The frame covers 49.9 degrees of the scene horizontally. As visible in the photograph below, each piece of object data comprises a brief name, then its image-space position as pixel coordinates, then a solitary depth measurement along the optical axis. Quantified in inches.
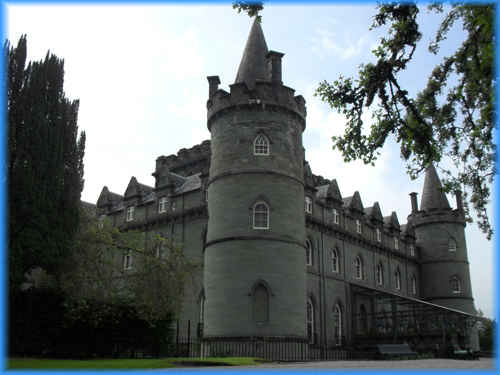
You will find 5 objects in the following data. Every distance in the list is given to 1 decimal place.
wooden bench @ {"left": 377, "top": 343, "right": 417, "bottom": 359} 1037.2
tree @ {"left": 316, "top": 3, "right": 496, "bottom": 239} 538.0
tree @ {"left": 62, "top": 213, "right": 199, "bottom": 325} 919.7
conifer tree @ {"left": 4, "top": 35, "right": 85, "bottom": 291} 838.5
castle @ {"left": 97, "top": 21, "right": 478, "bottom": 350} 1046.4
